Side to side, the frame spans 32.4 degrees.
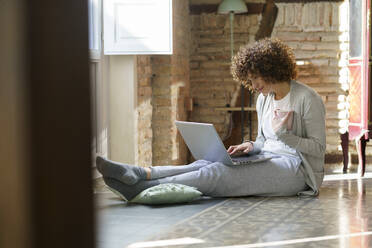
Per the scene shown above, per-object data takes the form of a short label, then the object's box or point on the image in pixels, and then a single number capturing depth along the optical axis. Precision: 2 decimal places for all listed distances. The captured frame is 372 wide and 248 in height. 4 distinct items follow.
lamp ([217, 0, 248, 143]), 6.46
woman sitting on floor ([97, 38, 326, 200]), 4.10
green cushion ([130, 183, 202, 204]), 3.91
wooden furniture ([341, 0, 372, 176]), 5.44
